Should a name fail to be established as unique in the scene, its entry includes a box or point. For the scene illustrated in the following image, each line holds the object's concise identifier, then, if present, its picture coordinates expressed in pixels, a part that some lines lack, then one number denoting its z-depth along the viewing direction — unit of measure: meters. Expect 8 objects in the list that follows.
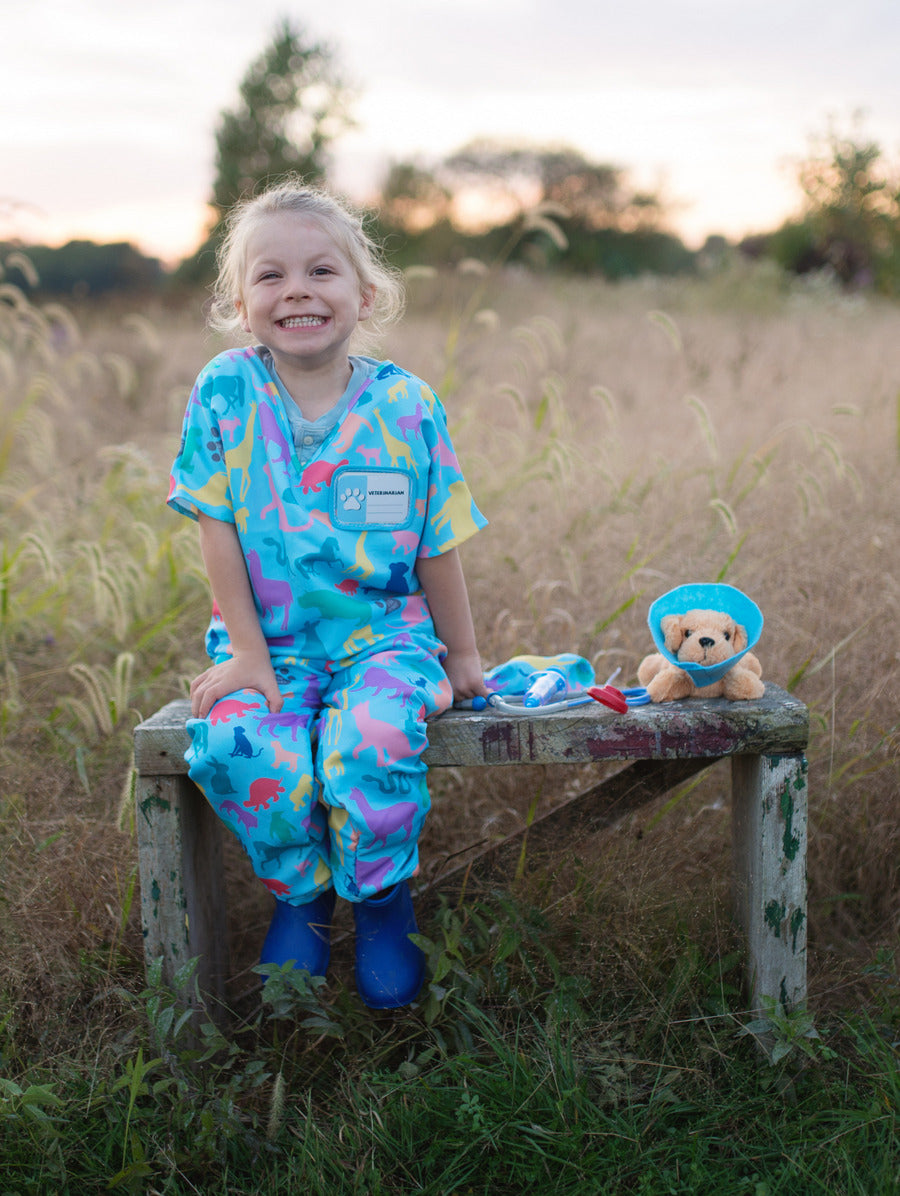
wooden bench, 1.68
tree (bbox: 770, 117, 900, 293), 10.34
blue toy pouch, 1.86
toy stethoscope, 1.69
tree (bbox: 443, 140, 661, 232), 16.20
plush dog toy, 1.73
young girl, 1.61
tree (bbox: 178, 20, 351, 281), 10.63
